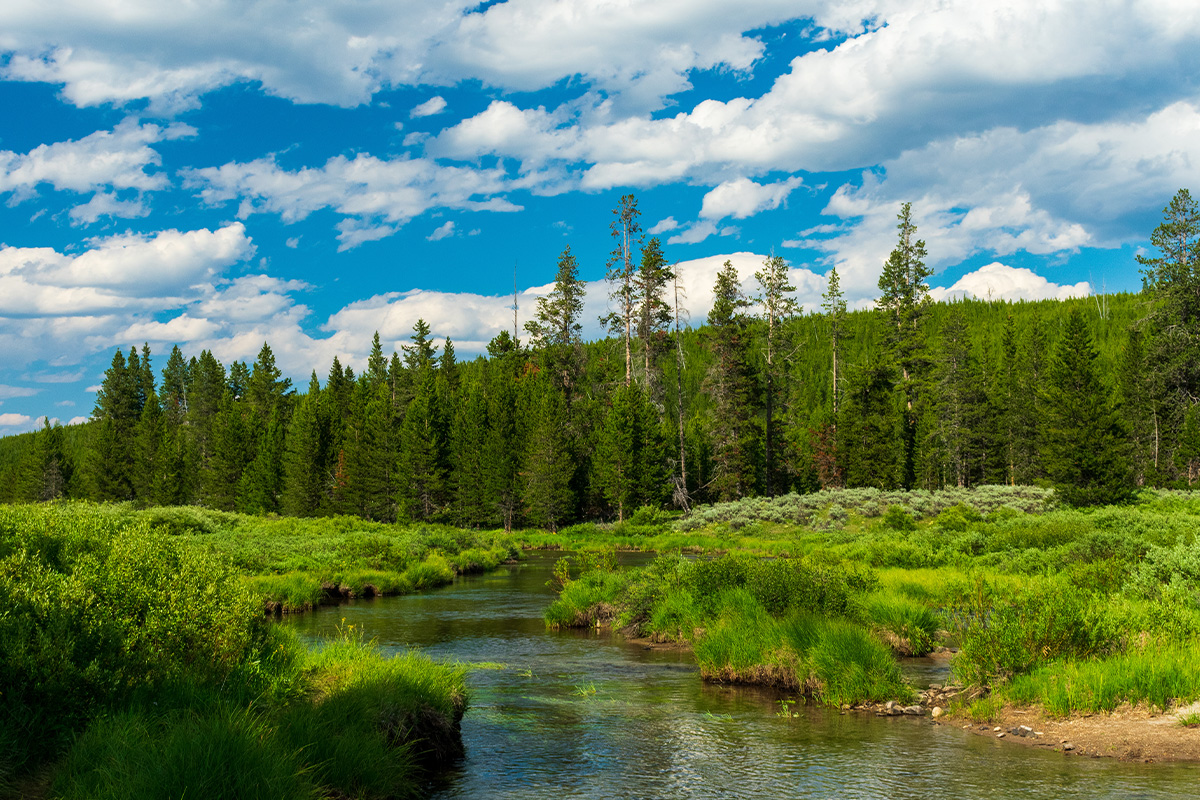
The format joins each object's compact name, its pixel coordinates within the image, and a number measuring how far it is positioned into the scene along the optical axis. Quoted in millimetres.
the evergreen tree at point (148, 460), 88250
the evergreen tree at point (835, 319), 80875
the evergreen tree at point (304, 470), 80500
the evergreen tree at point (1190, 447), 62978
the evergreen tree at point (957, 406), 67500
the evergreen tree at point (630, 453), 60438
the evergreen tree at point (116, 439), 90500
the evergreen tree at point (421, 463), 72250
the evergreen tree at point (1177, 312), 62062
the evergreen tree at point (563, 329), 74812
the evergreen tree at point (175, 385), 127294
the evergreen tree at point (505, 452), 68750
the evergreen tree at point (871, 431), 64125
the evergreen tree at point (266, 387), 107688
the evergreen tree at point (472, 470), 69875
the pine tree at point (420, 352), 100606
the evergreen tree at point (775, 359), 68000
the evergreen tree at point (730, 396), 67375
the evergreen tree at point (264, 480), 83375
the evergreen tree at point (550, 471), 64688
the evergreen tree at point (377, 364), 109938
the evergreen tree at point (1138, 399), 73375
